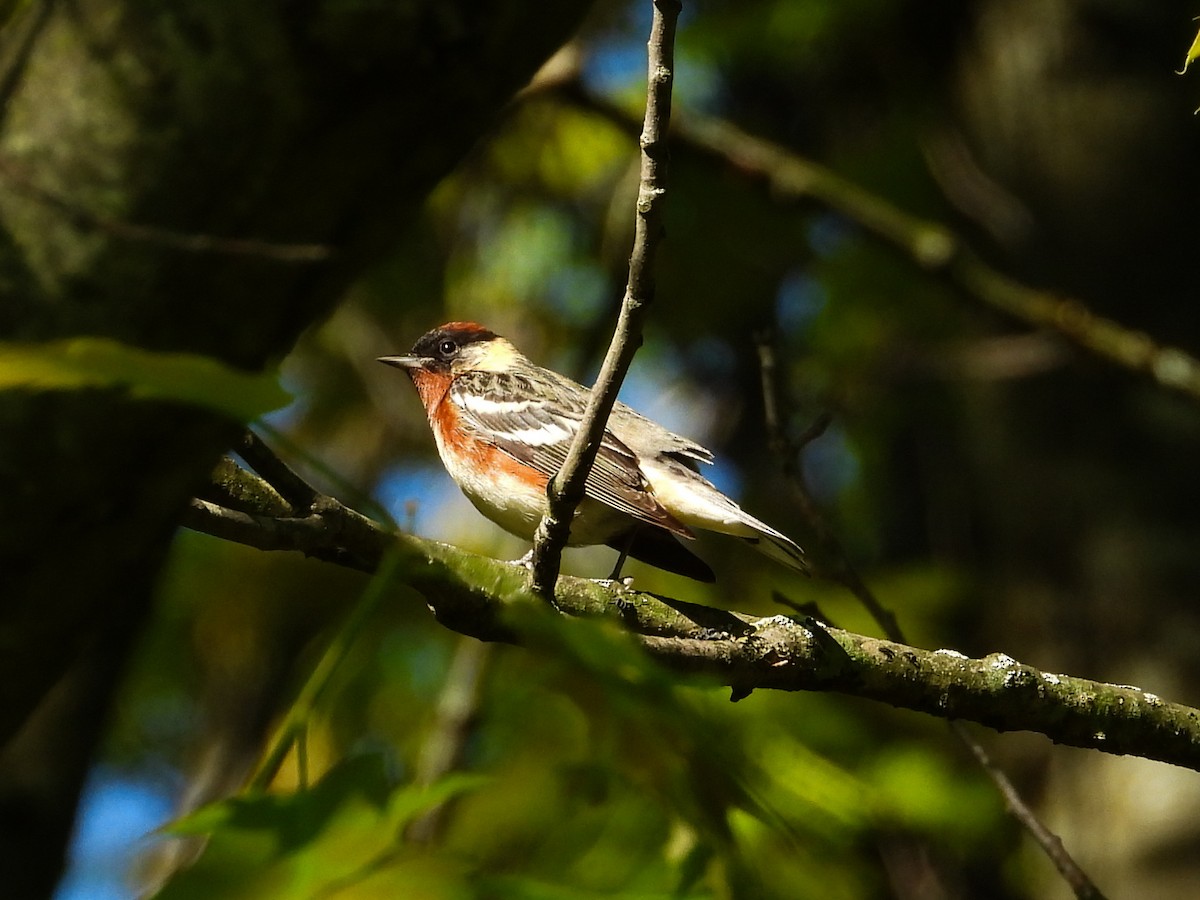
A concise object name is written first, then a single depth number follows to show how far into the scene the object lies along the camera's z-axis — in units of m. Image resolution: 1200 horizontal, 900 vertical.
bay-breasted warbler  11.12
